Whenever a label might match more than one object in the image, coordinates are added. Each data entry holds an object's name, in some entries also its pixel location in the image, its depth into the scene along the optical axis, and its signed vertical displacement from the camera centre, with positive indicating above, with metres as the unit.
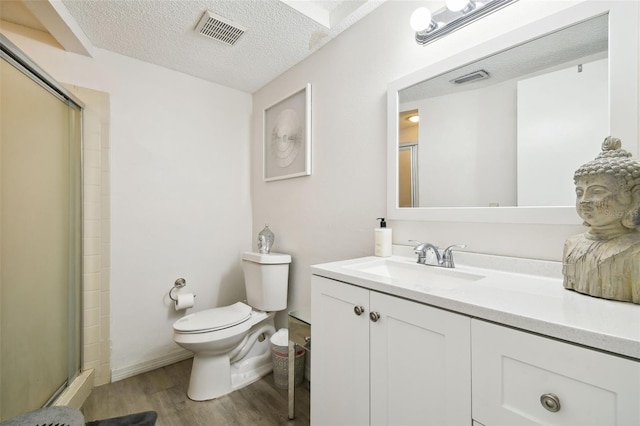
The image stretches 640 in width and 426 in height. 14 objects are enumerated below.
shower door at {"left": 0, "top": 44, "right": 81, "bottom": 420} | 1.23 -0.14
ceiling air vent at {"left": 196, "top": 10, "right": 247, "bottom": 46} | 1.59 +1.06
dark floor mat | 1.46 -1.07
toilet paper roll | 2.06 -0.64
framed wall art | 1.96 +0.55
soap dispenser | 1.40 -0.15
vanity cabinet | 0.74 -0.46
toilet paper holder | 2.11 -0.54
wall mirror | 0.87 +0.34
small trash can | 1.82 -0.96
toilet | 1.66 -0.72
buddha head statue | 0.72 +0.05
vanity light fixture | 1.10 +0.78
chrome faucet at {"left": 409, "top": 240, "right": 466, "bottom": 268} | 1.17 -0.18
